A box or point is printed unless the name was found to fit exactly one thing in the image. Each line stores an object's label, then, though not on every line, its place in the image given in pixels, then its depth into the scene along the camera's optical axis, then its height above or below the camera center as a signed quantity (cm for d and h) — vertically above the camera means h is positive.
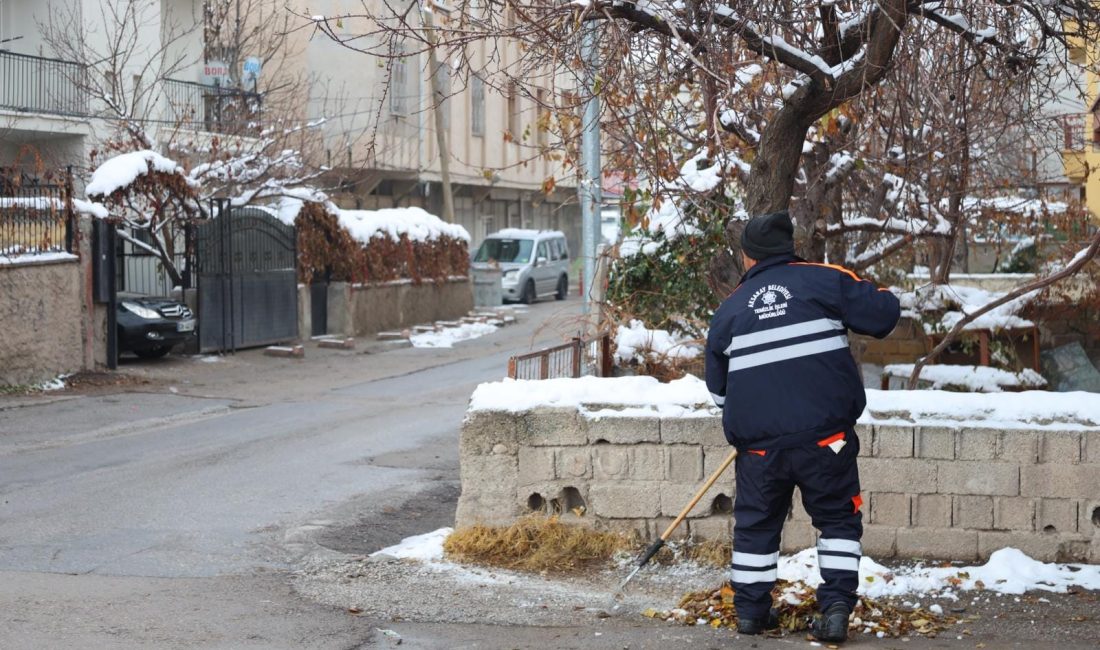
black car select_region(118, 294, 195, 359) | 1797 -94
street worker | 526 -65
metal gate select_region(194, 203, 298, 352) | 1984 -36
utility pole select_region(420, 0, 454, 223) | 3044 +227
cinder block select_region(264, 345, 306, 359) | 2031 -147
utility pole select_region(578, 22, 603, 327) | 1102 +57
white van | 3316 -6
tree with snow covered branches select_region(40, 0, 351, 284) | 1867 +237
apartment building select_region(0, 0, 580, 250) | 2222 +327
